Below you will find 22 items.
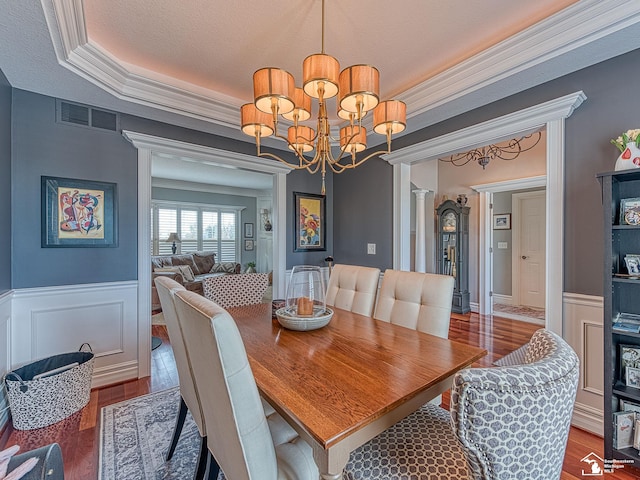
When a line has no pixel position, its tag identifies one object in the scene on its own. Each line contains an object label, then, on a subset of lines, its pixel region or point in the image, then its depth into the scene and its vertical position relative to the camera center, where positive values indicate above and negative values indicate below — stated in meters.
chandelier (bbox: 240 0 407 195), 1.43 +0.73
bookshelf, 1.63 -0.47
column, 4.84 +0.15
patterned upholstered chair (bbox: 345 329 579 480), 0.66 -0.40
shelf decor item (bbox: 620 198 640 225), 1.63 +0.16
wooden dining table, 0.86 -0.50
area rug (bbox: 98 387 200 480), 1.62 -1.24
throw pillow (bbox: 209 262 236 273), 6.69 -0.62
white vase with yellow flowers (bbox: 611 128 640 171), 1.63 +0.49
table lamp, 6.87 +0.02
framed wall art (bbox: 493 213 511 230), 5.67 +0.36
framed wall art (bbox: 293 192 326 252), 3.84 +0.24
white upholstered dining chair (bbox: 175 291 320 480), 0.84 -0.49
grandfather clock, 4.88 -0.13
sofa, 5.16 -0.55
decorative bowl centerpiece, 1.59 -0.34
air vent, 2.43 +1.03
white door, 5.29 -0.13
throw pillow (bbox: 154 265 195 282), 5.40 -0.56
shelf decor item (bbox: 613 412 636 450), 1.63 -1.03
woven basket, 1.96 -1.03
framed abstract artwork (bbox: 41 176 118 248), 2.38 +0.22
